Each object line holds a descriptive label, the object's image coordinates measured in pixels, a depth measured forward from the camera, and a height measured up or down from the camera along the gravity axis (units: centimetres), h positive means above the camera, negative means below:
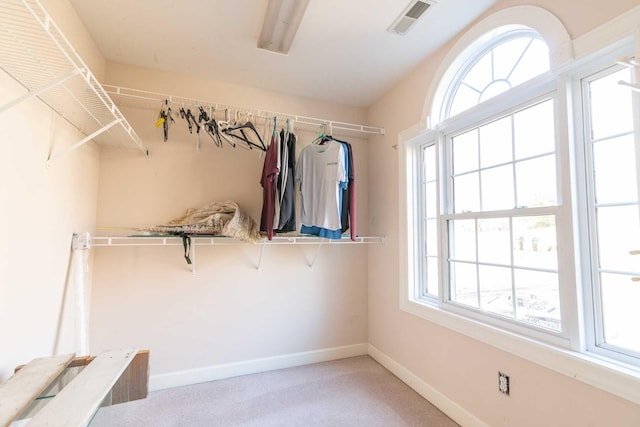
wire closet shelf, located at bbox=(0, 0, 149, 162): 97 +69
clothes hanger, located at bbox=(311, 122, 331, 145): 246 +80
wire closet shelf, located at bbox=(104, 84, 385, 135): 217 +103
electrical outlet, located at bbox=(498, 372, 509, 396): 159 -84
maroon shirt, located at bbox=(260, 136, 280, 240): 215 +33
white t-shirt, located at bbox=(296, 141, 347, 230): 226 +41
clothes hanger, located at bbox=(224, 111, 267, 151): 217 +78
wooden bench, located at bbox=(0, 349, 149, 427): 95 -61
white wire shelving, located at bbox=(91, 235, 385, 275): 214 -8
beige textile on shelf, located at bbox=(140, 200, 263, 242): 207 +6
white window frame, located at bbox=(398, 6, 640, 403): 117 +1
